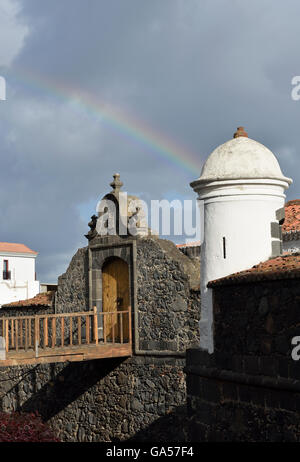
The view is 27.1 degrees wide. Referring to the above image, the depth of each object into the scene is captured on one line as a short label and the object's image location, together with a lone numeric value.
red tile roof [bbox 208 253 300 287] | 6.89
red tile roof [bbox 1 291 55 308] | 17.39
